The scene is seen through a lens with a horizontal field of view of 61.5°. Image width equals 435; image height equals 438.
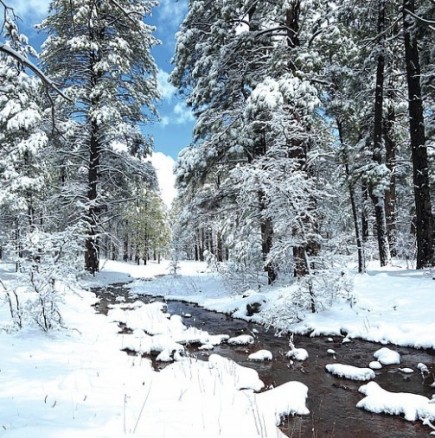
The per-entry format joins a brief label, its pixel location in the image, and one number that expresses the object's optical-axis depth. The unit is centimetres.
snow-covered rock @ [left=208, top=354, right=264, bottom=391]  504
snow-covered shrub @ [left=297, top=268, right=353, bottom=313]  846
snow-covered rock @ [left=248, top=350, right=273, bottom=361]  637
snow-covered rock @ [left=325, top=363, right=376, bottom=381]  529
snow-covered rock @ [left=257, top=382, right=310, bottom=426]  419
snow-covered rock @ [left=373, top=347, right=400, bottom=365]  581
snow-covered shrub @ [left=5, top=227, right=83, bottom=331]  664
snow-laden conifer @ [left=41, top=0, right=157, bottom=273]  1549
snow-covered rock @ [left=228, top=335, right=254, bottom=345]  742
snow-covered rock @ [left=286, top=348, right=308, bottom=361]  627
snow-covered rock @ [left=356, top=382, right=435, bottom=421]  409
